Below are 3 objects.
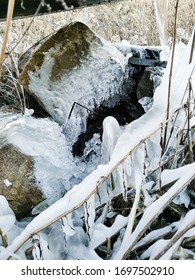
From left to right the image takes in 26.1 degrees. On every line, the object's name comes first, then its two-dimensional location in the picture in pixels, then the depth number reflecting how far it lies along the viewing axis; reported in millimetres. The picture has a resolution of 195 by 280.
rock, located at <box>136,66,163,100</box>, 2250
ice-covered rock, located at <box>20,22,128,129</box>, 2174
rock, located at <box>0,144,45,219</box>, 1604
